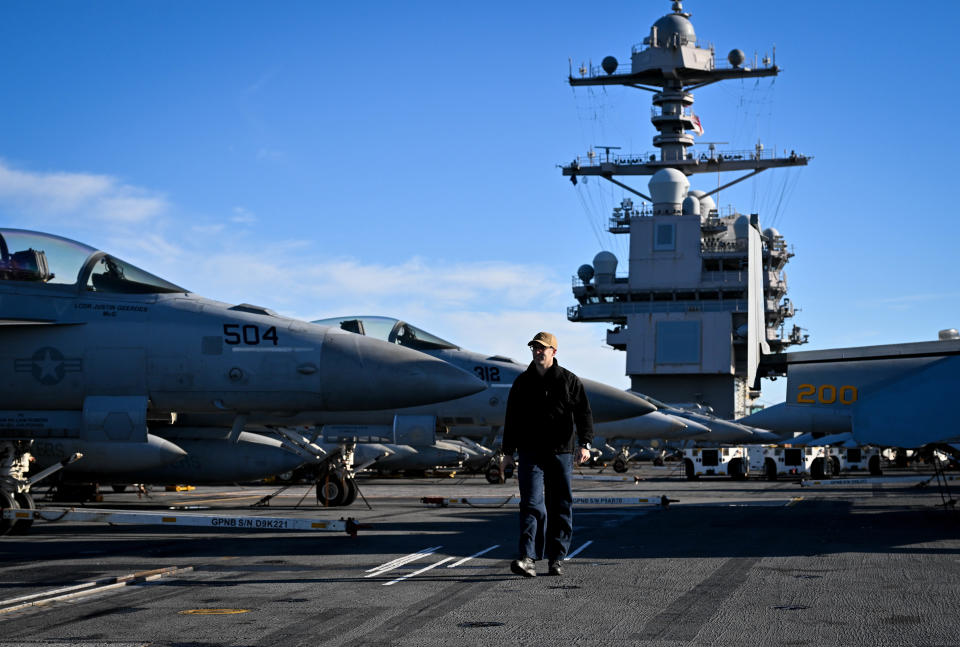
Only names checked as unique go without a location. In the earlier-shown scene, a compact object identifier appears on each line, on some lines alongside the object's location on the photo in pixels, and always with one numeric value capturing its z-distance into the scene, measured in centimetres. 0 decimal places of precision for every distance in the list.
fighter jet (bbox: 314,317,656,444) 1908
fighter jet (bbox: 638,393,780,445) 4353
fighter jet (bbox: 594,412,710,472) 3183
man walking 813
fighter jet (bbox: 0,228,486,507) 1186
